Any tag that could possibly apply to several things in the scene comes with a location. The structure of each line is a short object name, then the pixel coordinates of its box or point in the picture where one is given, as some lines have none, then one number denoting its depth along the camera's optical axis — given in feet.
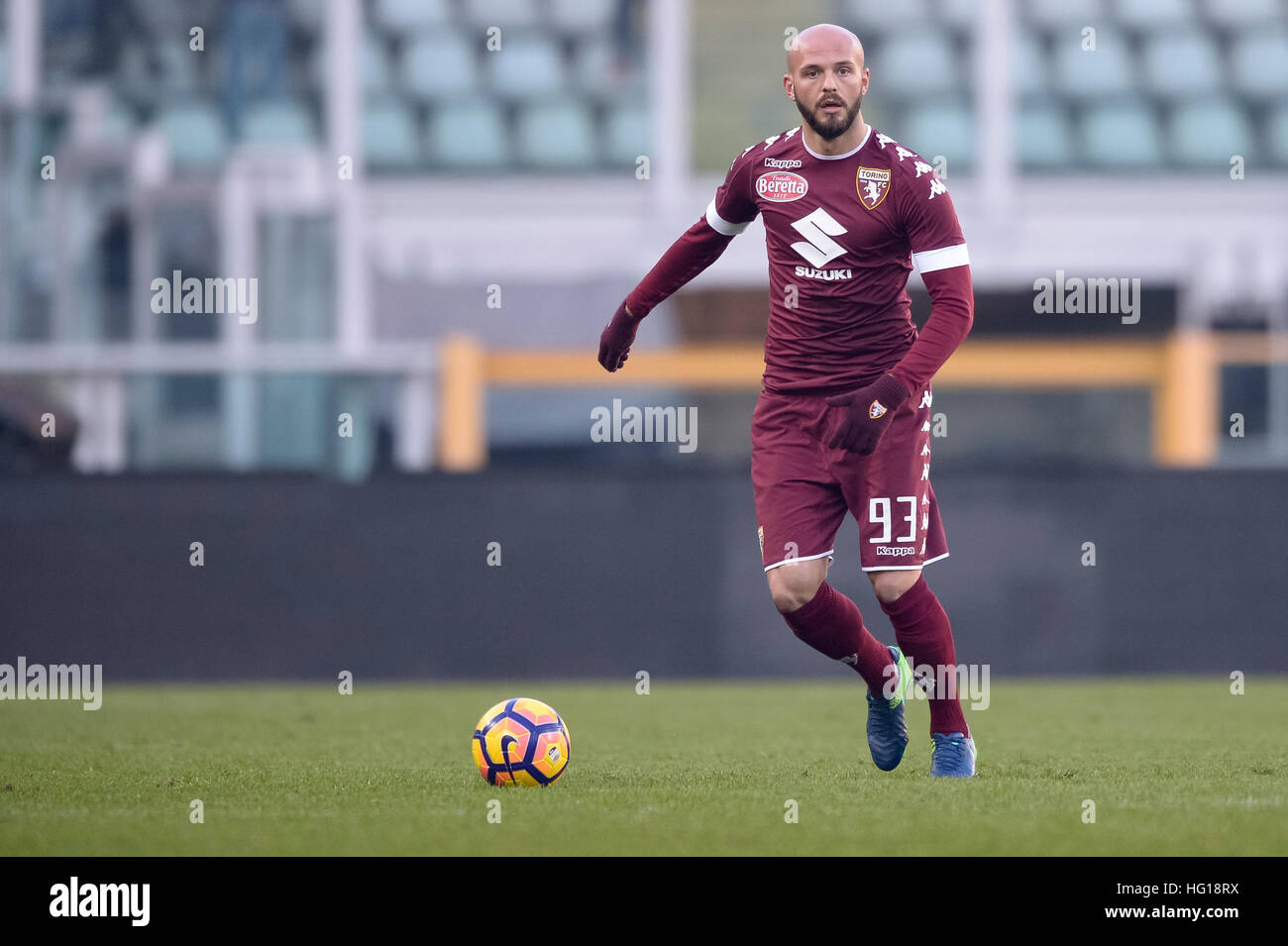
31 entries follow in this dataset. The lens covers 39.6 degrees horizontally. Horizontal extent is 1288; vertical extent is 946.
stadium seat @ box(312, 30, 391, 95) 56.29
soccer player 16.75
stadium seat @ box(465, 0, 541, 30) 57.88
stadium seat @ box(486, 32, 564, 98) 56.39
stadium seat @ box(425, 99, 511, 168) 54.70
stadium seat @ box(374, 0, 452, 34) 57.52
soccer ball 16.80
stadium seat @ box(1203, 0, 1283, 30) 58.23
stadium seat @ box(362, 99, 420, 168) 54.34
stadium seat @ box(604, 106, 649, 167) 53.83
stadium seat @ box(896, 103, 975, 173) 54.65
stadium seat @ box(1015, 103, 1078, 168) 55.83
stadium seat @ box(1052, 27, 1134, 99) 57.47
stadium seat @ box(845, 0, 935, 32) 58.23
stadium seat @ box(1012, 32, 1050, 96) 57.11
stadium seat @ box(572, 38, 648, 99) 54.60
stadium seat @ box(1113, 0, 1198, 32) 58.23
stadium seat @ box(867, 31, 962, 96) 56.90
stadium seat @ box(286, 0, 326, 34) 49.26
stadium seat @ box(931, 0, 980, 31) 56.65
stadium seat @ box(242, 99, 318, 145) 48.83
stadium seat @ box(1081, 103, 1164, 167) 55.62
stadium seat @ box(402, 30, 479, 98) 56.49
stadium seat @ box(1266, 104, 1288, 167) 55.72
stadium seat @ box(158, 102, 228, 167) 51.13
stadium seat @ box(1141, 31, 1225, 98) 57.62
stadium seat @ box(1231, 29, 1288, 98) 57.11
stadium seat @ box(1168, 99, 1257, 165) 55.57
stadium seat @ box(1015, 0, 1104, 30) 58.34
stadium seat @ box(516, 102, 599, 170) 54.54
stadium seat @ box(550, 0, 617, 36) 56.18
